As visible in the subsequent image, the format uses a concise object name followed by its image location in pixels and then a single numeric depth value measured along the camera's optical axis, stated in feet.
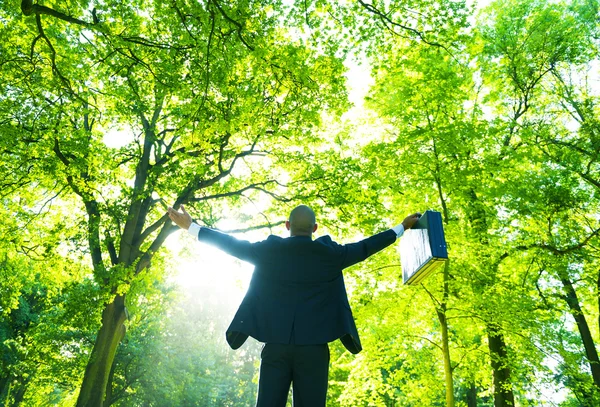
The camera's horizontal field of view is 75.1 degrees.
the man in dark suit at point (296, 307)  7.45
